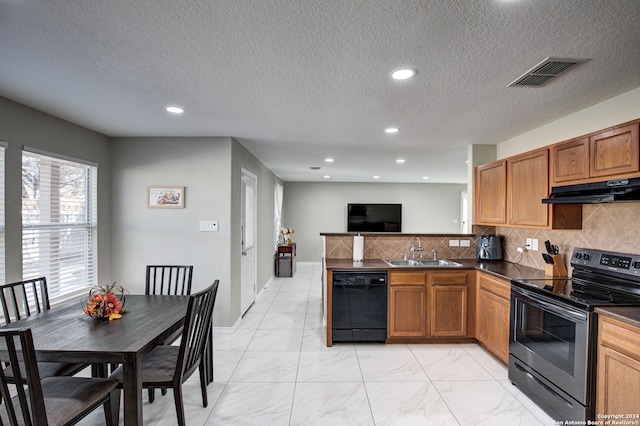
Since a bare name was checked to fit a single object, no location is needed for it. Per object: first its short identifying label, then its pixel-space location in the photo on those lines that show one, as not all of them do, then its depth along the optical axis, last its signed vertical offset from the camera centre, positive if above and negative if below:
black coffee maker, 3.64 -0.44
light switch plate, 3.62 -0.21
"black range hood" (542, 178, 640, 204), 1.93 +0.14
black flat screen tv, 8.33 -0.20
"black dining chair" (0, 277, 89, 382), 1.96 -0.79
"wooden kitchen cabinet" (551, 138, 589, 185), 2.30 +0.41
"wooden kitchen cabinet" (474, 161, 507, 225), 3.29 +0.21
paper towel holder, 3.74 -0.48
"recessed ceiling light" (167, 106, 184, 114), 2.64 +0.88
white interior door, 4.31 -0.51
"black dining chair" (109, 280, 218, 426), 1.90 -1.05
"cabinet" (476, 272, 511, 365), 2.76 -1.01
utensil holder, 2.75 -0.52
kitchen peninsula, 3.29 -1.00
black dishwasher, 3.31 -1.07
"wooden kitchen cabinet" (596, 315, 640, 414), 1.62 -0.89
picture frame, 3.62 +0.14
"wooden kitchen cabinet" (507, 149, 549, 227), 2.70 +0.22
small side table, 6.93 -1.24
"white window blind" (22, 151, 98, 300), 2.62 -0.15
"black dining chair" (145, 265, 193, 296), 3.58 -0.86
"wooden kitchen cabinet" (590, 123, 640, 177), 1.94 +0.41
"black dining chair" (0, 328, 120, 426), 1.34 -1.03
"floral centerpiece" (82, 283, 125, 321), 2.06 -0.68
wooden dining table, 1.61 -0.77
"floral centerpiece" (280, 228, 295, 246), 7.03 -0.53
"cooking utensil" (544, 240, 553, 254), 2.79 -0.33
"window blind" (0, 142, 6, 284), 2.36 -0.12
